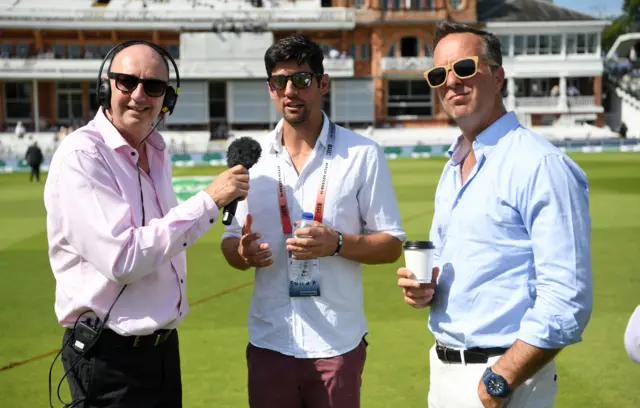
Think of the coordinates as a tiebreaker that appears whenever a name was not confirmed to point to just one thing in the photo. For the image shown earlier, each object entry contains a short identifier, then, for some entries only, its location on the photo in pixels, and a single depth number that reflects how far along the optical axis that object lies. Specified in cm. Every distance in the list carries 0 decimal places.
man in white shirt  387
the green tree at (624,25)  7686
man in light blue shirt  279
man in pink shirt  332
